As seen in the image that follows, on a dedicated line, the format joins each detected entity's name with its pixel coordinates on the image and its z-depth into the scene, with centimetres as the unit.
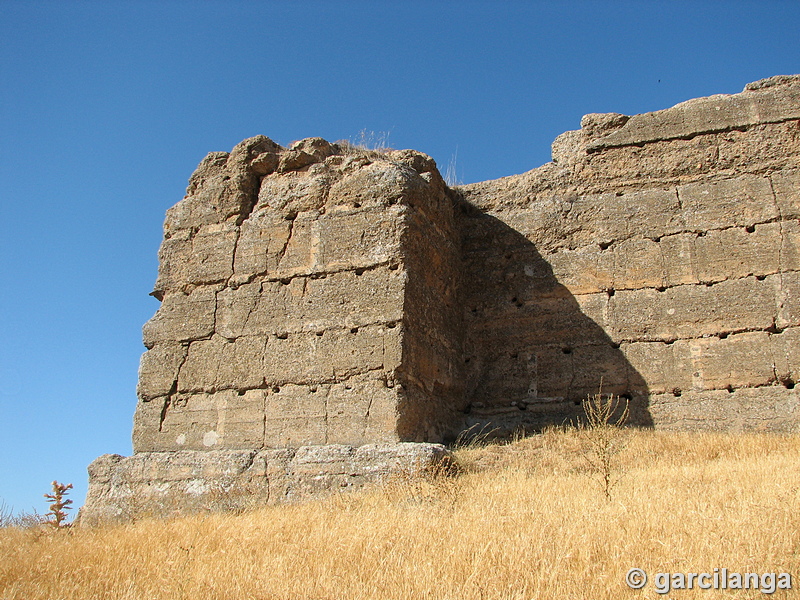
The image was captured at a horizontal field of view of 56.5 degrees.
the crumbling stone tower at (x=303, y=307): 767
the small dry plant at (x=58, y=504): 707
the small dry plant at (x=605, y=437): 597
